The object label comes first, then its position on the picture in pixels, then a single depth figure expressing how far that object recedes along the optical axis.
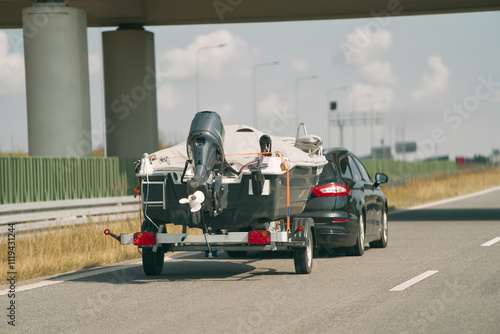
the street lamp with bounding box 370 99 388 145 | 78.62
